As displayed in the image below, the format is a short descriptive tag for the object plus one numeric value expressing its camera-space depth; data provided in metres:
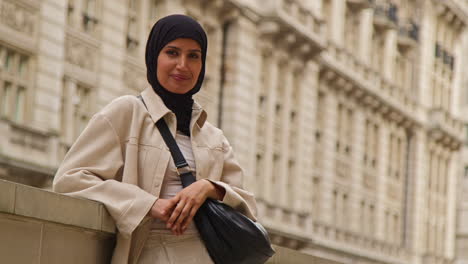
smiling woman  4.63
